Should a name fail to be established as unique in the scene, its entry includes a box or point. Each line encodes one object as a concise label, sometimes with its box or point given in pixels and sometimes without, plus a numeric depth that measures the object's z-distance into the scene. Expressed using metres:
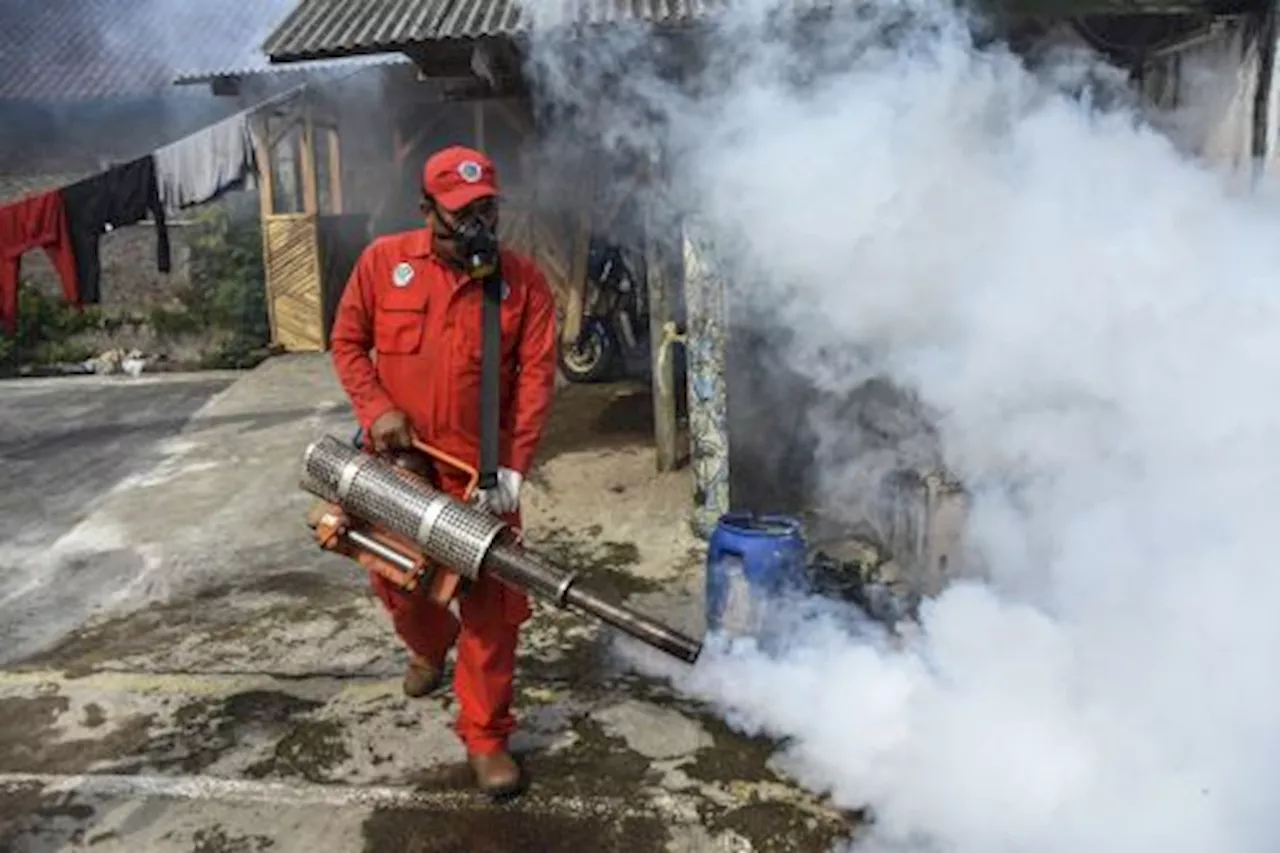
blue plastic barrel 4.64
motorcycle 10.98
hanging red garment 9.16
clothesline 9.23
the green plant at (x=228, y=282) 13.77
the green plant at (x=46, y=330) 13.88
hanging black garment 9.49
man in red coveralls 3.79
